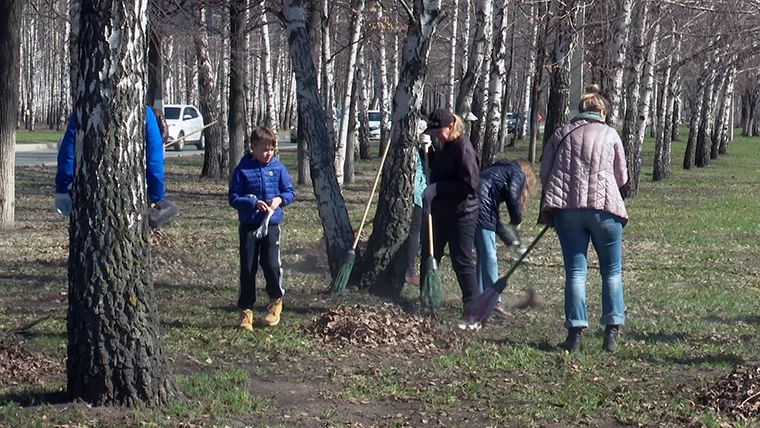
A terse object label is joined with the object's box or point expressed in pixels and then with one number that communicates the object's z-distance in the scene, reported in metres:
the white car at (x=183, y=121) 40.47
